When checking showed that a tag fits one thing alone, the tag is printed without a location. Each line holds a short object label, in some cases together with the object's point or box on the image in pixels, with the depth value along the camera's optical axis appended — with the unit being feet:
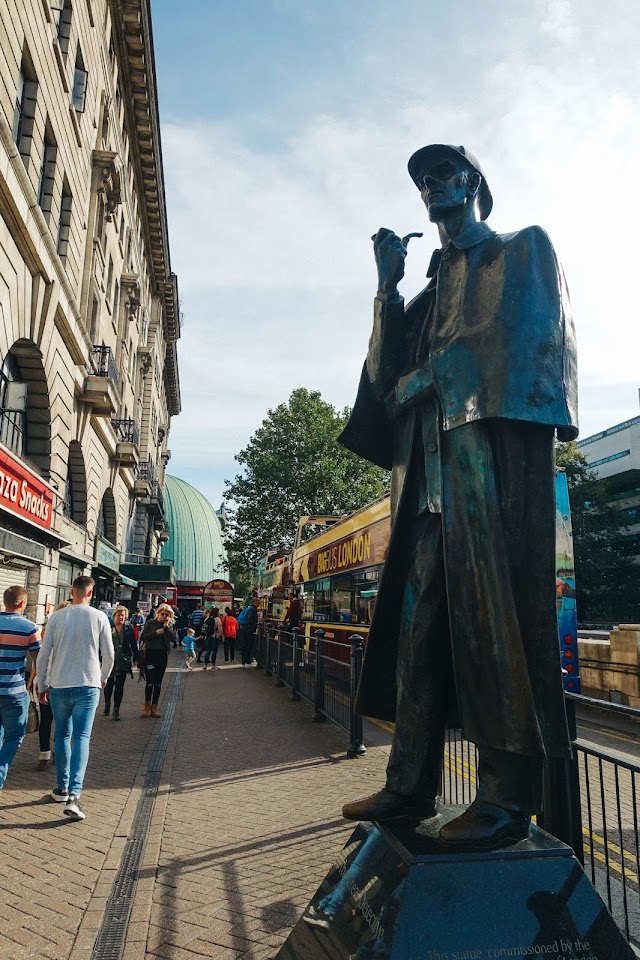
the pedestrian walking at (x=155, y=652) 37.76
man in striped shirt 19.36
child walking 74.02
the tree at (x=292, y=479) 156.76
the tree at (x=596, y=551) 119.03
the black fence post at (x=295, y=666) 43.68
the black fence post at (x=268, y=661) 61.53
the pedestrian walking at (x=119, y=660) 37.88
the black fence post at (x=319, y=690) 36.32
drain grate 11.66
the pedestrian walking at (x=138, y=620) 71.33
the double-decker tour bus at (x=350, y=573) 37.52
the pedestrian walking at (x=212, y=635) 78.02
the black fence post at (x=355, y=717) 28.07
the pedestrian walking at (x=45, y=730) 26.32
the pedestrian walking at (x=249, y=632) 79.15
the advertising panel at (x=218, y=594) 147.95
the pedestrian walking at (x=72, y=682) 20.15
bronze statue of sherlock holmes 7.68
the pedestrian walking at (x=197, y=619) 127.92
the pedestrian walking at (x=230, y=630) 82.64
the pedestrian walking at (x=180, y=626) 147.71
